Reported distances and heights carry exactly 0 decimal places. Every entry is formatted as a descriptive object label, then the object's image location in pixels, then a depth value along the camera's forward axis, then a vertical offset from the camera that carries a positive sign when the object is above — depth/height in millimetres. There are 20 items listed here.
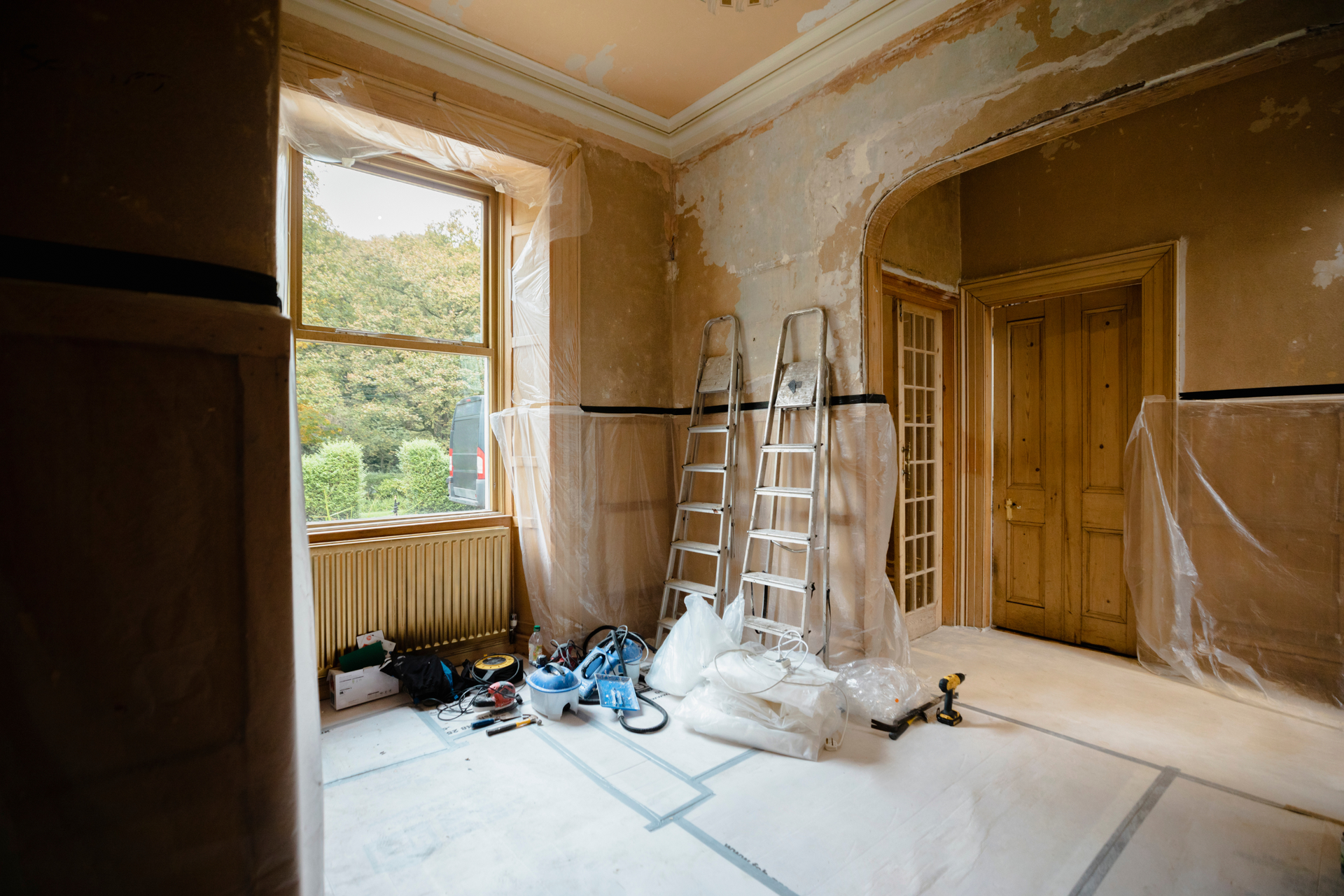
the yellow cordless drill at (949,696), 2637 -1138
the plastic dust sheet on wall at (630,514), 2994 -410
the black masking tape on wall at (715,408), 3004 +212
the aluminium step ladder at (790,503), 3033 -335
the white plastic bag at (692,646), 2881 -982
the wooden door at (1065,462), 3559 -143
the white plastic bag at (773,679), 2416 -991
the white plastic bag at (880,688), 2684 -1142
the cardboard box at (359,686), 2830 -1162
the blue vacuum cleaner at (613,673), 2807 -1147
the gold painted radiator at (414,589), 2969 -770
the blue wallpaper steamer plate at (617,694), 2787 -1183
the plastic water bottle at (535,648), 3277 -1125
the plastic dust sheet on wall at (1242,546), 2707 -530
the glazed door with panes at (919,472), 3820 -206
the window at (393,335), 3076 +614
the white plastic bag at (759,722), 2389 -1158
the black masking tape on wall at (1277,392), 2676 +212
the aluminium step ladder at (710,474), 3465 -212
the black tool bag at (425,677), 2885 -1124
